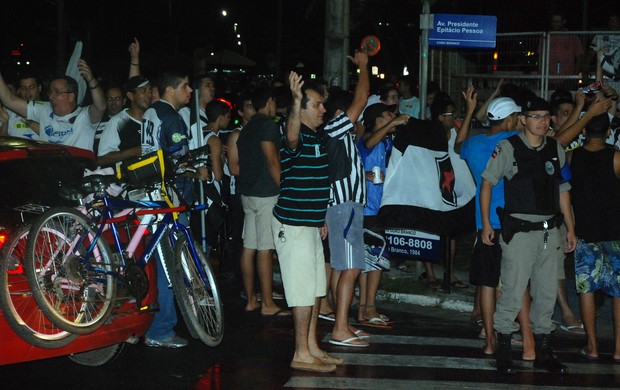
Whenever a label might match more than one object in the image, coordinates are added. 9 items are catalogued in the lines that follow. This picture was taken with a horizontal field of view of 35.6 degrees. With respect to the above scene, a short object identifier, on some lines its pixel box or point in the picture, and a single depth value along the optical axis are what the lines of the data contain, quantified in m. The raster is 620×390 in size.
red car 6.17
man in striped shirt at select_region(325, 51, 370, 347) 7.96
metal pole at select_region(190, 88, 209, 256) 9.99
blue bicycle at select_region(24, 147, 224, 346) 6.43
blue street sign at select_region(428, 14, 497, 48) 11.22
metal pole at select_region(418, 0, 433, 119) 10.76
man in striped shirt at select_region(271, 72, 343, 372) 7.25
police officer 7.39
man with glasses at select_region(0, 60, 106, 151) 9.34
